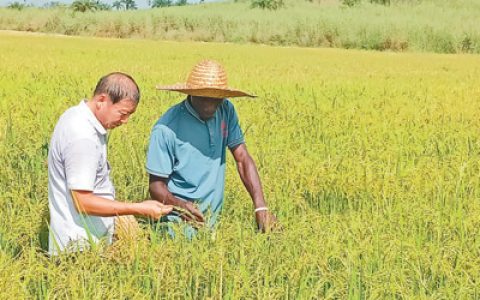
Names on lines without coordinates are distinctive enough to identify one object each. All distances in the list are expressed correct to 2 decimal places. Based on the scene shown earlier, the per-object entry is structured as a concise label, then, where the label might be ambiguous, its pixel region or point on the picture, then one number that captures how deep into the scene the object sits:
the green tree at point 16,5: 57.03
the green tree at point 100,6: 57.59
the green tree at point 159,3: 89.49
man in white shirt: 2.91
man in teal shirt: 3.35
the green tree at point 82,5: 55.44
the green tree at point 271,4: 43.22
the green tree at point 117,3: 89.00
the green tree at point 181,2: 81.28
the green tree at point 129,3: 89.38
